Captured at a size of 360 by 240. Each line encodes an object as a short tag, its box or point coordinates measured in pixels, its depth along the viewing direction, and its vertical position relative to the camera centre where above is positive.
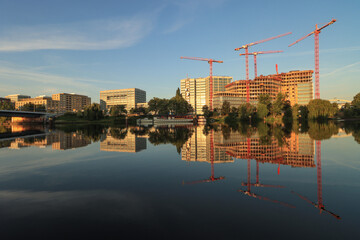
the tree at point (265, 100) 106.94 +11.60
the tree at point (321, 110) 91.52 +4.80
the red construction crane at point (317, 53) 133.38 +50.50
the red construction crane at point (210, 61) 187.59 +58.08
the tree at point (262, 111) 98.31 +4.92
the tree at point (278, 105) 102.61 +8.19
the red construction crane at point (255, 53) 175.27 +63.36
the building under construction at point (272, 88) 191.88 +32.16
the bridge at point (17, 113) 107.21 +5.45
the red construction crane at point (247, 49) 168.40 +63.57
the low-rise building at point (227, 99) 194.88 +21.42
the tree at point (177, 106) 146.88 +11.54
